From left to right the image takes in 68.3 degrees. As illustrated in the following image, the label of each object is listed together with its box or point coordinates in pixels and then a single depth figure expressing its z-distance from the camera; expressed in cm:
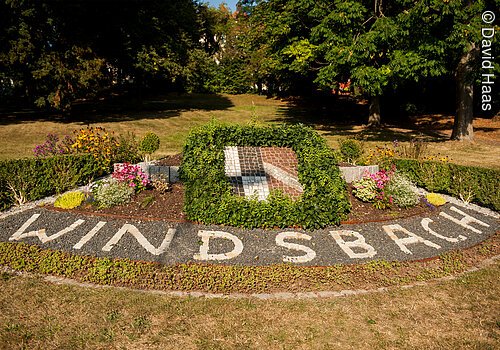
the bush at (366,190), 1027
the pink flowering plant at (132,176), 1030
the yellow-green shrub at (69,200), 947
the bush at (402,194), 1015
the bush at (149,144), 1272
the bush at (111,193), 951
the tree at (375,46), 1638
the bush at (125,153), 1316
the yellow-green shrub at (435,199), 1075
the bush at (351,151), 1352
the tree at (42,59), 2130
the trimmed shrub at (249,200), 877
